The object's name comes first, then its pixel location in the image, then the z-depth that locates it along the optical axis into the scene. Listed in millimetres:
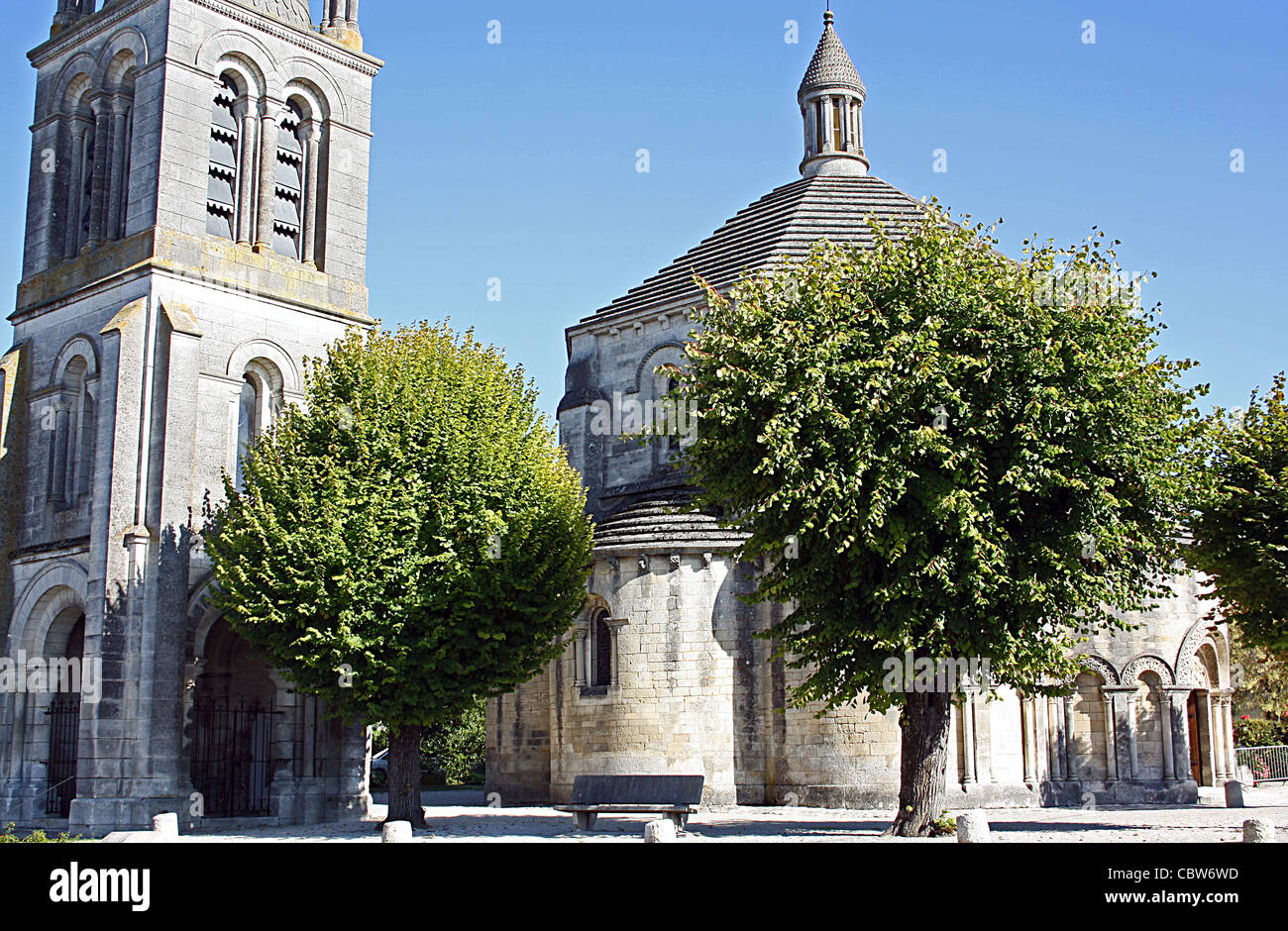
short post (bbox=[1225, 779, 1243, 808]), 26922
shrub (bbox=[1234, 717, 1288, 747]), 46000
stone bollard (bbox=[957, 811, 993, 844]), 16562
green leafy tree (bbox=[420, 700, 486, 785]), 47906
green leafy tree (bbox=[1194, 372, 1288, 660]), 19172
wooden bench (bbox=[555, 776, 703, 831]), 21359
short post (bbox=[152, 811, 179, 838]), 19875
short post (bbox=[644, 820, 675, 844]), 17109
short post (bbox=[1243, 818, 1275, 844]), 14773
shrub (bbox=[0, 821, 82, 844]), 15133
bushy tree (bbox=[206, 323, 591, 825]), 22391
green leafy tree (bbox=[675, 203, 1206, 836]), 18219
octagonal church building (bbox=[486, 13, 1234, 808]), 26953
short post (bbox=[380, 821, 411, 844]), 18078
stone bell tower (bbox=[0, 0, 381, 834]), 25891
